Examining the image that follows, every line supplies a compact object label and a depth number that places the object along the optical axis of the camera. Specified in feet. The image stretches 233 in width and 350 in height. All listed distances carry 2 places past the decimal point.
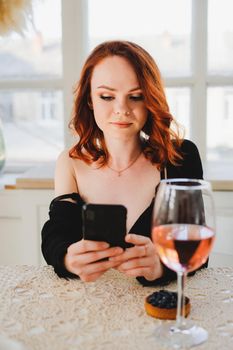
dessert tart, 2.92
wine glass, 2.54
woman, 4.26
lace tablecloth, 2.68
